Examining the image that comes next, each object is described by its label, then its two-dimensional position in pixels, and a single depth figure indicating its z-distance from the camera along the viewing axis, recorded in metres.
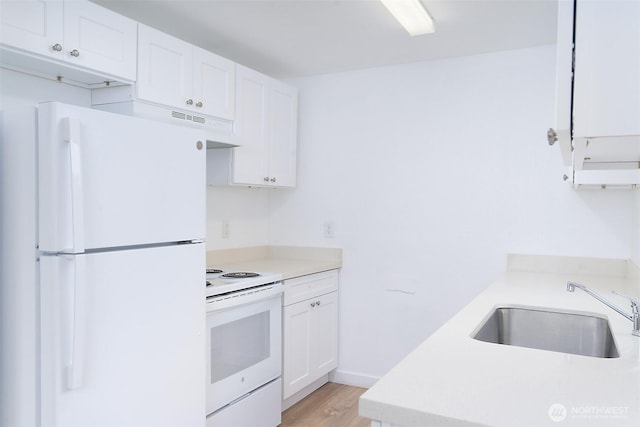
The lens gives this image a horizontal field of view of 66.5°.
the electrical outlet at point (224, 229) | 3.35
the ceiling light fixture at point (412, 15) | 2.30
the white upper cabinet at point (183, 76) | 2.31
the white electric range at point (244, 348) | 2.31
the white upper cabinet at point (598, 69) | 0.99
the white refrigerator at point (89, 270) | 1.55
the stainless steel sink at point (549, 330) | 1.77
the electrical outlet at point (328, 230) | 3.61
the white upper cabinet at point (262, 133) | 2.98
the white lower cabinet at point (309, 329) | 2.95
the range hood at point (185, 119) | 2.29
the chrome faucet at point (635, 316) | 1.47
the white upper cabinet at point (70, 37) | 1.79
